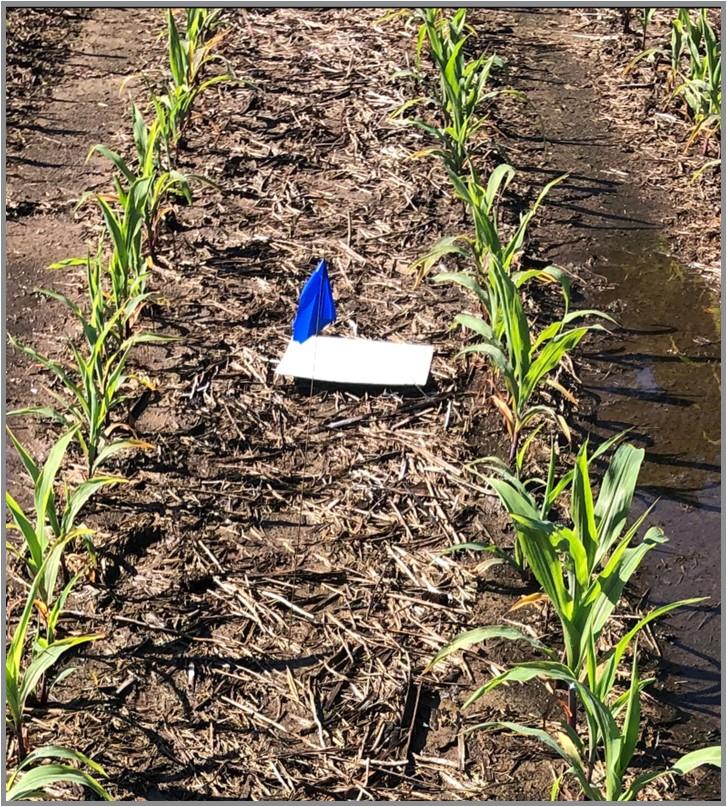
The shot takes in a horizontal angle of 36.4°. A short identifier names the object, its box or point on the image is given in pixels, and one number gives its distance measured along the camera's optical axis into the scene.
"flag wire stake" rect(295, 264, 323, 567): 2.65
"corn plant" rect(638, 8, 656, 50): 4.62
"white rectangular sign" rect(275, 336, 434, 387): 3.08
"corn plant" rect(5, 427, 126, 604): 2.21
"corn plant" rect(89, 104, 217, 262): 3.19
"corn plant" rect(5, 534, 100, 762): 2.06
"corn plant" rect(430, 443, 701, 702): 1.98
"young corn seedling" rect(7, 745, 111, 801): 1.83
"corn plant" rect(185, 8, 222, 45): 4.17
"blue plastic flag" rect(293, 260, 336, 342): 2.69
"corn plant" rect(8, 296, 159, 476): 2.60
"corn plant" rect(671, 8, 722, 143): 3.90
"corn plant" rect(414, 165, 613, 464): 2.67
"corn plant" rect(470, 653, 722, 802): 1.83
